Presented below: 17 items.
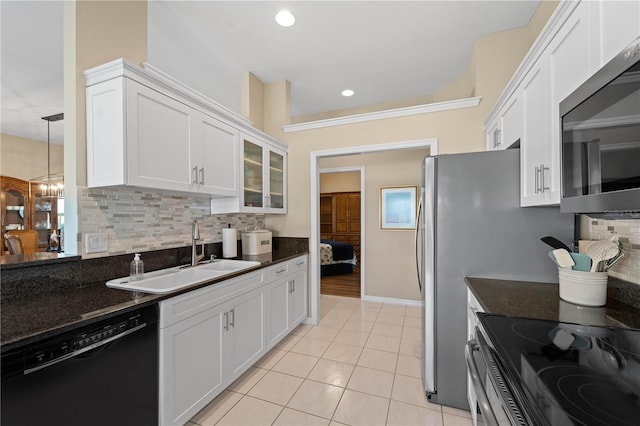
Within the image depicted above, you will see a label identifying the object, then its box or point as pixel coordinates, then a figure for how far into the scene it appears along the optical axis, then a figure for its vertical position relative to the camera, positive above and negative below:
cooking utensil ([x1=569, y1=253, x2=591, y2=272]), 1.31 -0.26
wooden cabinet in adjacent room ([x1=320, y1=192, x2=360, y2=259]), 7.64 -0.16
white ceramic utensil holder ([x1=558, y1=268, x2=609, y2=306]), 1.25 -0.37
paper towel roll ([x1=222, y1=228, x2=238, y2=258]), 2.69 -0.31
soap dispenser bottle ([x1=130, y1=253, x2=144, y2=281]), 1.72 -0.37
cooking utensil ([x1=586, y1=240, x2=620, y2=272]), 1.24 -0.20
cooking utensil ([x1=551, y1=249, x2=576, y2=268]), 1.35 -0.25
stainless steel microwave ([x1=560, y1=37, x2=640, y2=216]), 0.71 +0.22
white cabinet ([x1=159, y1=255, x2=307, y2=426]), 1.48 -0.86
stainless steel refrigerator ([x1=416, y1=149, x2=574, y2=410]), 1.70 -0.20
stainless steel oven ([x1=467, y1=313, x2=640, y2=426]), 0.61 -0.47
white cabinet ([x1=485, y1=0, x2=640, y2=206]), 0.91 +0.61
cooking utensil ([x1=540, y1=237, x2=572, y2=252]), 1.53 -0.19
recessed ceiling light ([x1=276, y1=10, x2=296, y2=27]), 2.22 +1.66
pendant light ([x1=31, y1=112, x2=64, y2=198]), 4.36 +0.49
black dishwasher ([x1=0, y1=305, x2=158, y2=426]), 0.94 -0.68
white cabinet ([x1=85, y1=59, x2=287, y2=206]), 1.57 +0.54
